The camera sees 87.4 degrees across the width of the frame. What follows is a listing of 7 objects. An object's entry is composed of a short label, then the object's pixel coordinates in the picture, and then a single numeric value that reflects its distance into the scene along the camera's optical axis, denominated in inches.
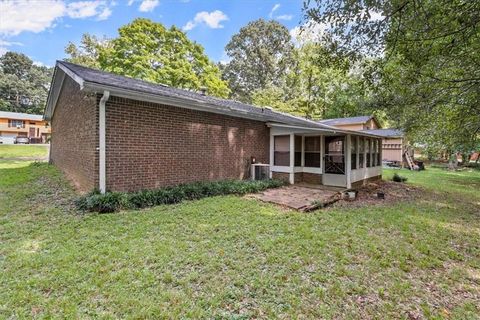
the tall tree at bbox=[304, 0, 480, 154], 141.3
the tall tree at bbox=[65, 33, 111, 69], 1076.5
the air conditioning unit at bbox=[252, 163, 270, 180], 410.3
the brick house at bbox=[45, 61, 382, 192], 250.8
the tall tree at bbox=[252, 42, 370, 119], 1053.8
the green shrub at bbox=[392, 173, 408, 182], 531.2
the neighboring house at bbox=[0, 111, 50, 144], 1347.2
